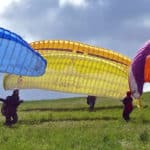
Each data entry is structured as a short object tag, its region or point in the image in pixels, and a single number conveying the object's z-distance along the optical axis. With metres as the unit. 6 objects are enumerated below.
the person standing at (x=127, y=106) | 27.25
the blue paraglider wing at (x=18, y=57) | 21.81
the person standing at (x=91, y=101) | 35.11
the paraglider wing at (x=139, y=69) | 24.88
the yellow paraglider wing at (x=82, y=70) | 28.69
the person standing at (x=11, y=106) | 25.91
